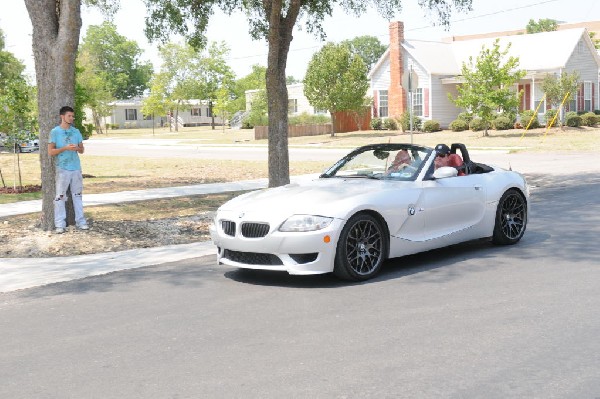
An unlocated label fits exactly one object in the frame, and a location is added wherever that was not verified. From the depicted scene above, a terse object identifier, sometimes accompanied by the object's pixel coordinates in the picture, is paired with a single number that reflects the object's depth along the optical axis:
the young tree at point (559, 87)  42.47
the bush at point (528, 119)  43.50
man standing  10.60
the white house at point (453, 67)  47.93
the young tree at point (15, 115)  18.42
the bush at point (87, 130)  22.45
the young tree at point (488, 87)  39.91
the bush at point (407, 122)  48.25
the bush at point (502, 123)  43.31
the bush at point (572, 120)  43.38
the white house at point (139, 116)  98.50
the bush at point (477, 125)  43.56
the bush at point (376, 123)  51.84
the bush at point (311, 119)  56.84
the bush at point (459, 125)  45.72
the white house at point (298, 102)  62.69
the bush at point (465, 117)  43.50
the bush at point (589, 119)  44.31
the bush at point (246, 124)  65.99
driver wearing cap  8.97
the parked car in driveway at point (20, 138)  18.64
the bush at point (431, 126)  47.50
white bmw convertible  7.31
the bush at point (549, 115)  43.88
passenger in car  8.63
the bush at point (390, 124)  50.28
